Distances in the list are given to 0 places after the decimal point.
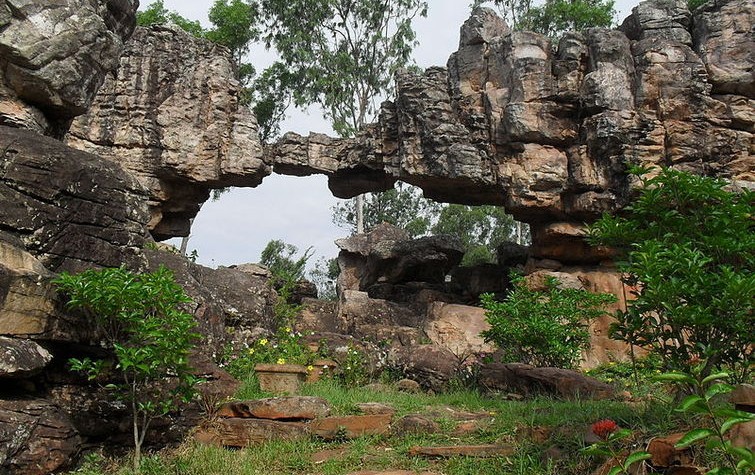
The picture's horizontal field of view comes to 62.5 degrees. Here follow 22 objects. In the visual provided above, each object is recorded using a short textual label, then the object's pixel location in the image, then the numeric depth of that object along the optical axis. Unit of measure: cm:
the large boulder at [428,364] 820
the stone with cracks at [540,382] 664
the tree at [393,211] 2794
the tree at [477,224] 3102
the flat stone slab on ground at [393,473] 455
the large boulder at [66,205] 506
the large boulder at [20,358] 435
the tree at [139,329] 473
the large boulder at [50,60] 576
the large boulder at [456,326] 1186
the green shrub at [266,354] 763
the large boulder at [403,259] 1692
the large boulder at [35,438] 425
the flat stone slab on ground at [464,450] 485
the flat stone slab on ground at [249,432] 562
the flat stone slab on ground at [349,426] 566
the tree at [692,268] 447
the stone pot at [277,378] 720
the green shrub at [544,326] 830
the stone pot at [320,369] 812
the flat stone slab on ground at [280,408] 590
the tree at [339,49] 2333
